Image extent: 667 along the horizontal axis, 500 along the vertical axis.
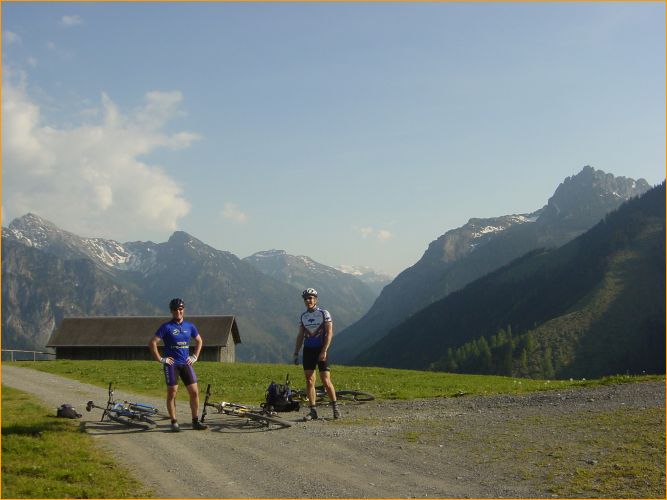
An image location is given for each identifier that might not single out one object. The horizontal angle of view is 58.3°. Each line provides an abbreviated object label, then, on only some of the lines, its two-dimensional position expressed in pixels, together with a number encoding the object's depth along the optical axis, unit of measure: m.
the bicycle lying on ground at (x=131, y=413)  15.51
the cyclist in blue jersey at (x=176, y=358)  15.12
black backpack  18.25
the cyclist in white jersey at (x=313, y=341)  16.81
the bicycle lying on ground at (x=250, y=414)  15.87
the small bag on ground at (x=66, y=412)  16.53
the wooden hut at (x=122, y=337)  76.00
